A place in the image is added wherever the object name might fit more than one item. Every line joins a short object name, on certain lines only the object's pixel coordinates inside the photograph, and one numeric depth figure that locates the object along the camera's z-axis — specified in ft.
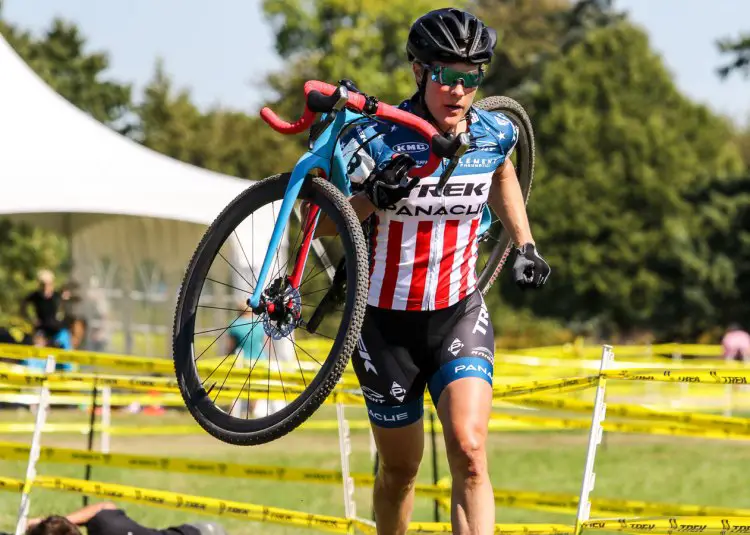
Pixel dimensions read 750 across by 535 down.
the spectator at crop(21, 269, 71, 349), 120.37
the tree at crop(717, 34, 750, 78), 263.90
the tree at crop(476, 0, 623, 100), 433.48
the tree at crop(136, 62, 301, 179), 349.20
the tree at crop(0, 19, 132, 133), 309.63
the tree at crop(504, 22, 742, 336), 362.94
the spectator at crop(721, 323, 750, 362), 156.97
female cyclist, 34.55
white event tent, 118.32
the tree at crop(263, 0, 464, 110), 341.00
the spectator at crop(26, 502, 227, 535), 52.70
